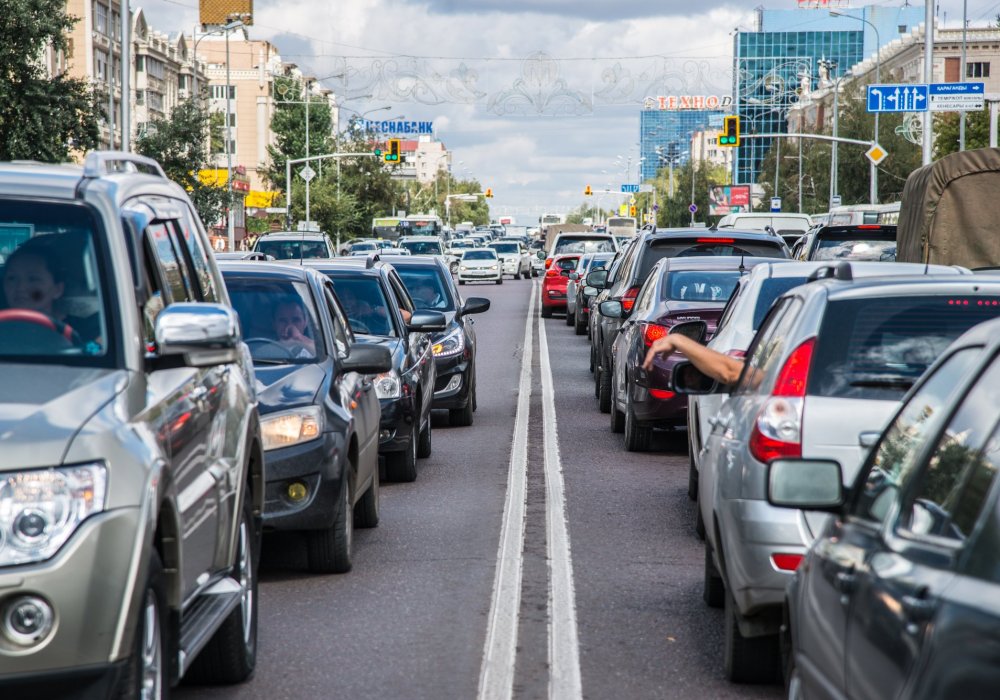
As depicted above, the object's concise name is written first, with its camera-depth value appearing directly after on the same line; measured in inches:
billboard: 4763.8
